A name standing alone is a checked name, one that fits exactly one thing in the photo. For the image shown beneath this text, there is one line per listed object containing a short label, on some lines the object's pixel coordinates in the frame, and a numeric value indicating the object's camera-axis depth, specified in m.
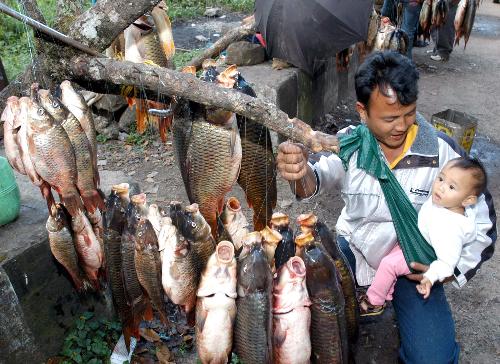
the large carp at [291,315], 2.32
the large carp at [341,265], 2.42
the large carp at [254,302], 2.29
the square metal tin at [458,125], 5.89
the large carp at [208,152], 2.37
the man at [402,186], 2.88
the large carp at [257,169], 2.63
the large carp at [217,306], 2.33
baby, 2.81
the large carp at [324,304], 2.34
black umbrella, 5.66
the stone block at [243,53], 6.62
